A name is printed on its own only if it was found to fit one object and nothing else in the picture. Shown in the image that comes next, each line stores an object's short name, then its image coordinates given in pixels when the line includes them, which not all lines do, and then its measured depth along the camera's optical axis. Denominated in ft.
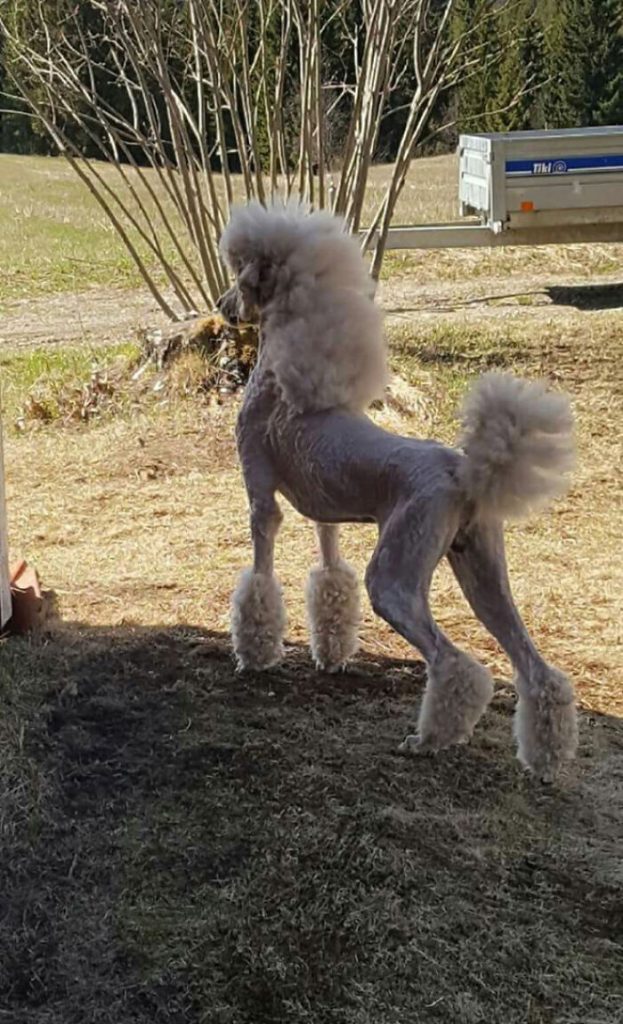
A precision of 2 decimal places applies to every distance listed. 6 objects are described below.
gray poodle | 8.94
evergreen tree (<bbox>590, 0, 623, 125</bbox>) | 63.41
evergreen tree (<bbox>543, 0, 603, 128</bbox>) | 62.08
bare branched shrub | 23.27
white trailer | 35.68
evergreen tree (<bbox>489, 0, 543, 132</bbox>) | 56.24
